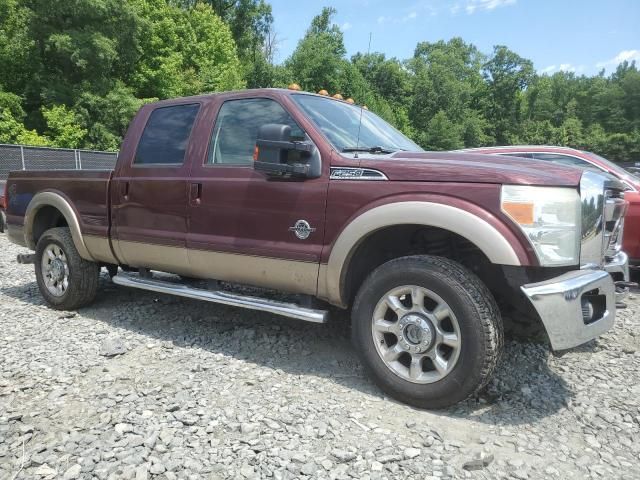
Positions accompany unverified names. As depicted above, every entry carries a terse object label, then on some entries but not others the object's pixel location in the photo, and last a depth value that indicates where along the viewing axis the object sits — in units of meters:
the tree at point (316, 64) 38.06
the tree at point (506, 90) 71.25
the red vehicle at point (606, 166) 5.91
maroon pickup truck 2.80
